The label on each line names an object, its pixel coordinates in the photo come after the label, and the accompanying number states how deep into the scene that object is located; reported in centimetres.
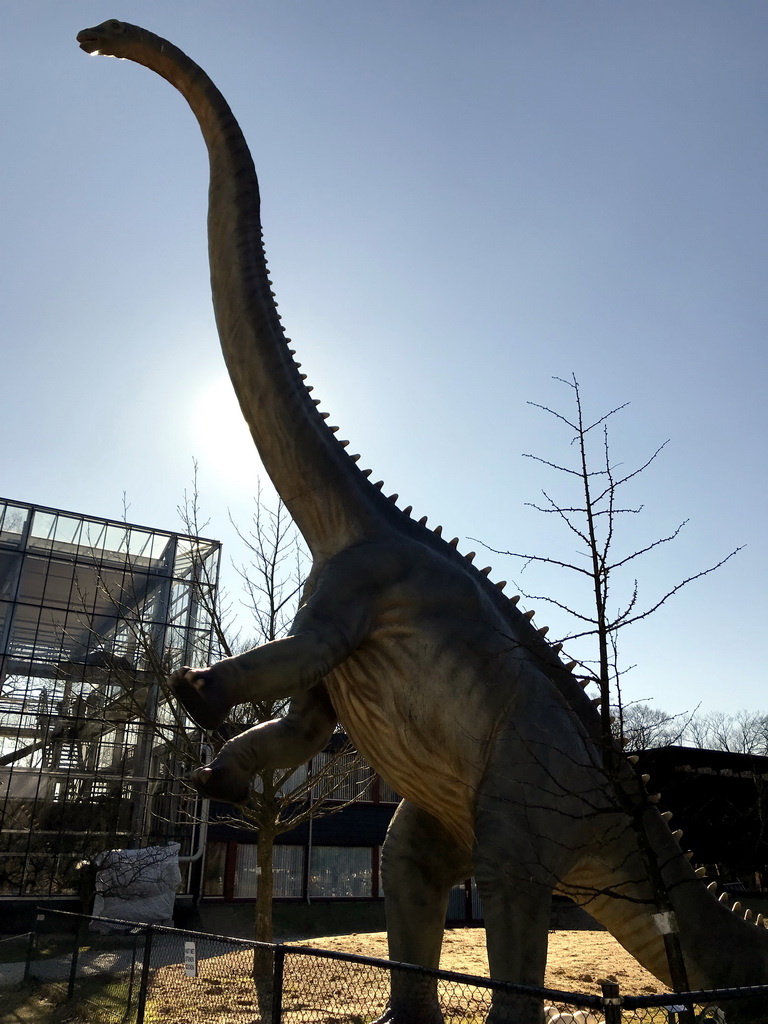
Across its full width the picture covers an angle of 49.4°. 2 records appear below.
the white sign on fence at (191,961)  681
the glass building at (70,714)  1856
